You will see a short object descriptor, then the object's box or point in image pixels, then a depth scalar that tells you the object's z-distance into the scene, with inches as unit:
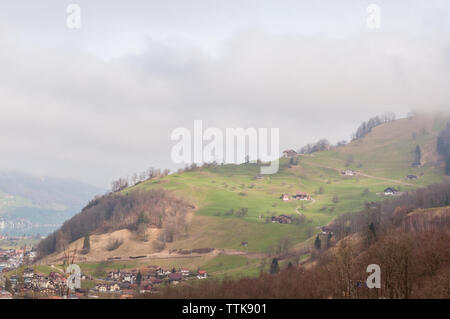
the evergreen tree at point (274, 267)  6156.0
